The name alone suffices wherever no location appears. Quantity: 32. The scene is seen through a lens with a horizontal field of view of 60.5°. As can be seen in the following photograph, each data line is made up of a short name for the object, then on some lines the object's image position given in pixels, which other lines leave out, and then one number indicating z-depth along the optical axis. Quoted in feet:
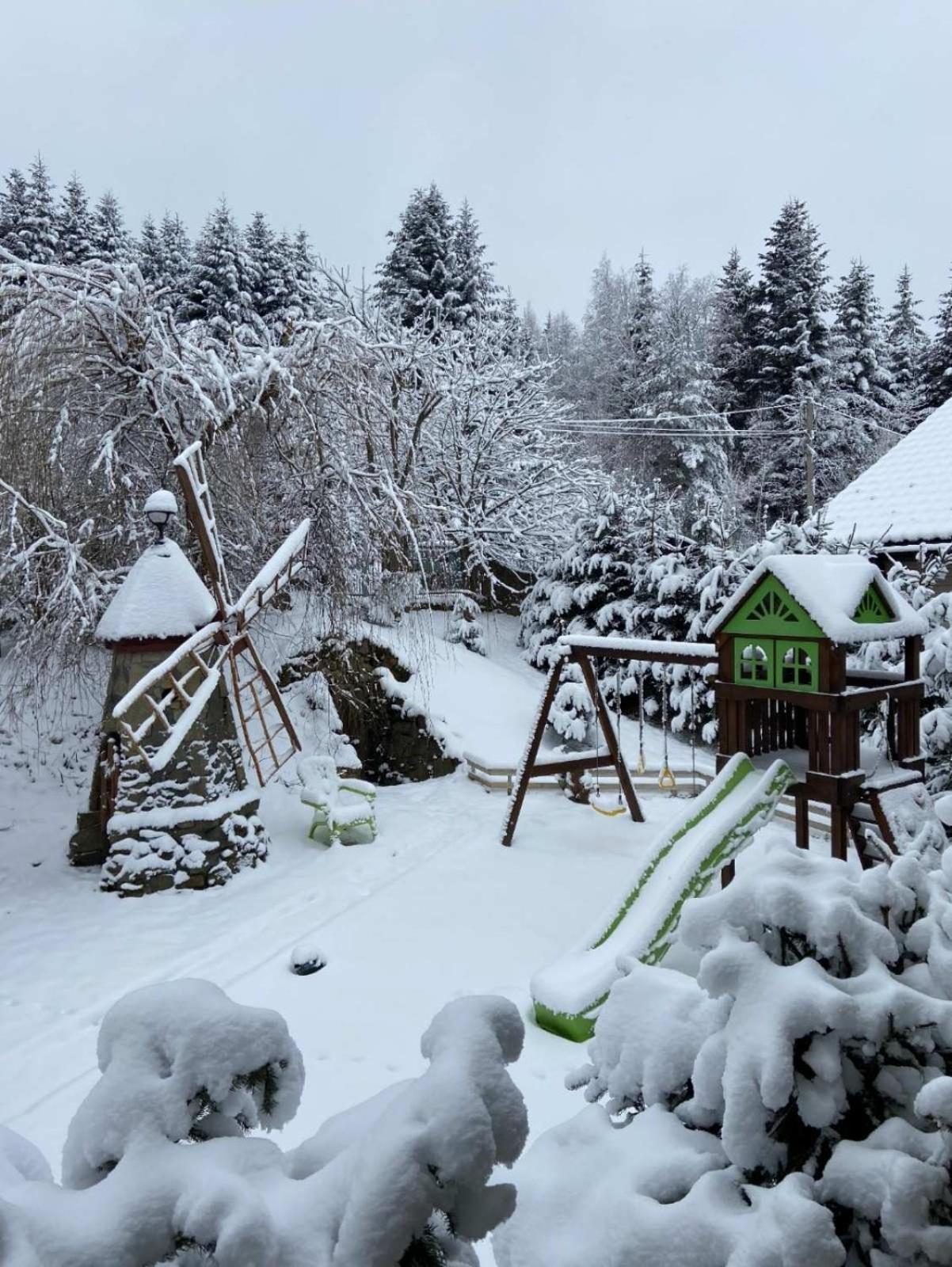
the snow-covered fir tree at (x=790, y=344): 67.15
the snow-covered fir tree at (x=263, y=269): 72.54
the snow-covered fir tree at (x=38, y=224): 68.03
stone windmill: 20.74
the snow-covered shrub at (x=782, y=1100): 3.97
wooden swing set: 20.49
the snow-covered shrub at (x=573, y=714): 33.55
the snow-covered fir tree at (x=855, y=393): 66.59
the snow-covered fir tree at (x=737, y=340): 75.31
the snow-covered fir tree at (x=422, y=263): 63.67
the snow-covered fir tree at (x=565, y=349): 96.22
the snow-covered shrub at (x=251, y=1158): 3.20
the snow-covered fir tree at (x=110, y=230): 74.59
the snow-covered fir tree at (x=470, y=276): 64.08
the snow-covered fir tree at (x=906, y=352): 74.02
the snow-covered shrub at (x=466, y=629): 45.80
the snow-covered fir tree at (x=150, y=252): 77.51
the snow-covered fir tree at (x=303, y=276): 48.37
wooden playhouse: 14.99
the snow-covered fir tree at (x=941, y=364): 70.95
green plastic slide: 13.80
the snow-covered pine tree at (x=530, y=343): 65.77
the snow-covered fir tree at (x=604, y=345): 83.30
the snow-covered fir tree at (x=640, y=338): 73.92
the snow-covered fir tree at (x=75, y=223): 71.31
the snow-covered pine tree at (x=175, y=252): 75.35
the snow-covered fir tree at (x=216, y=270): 68.69
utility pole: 56.65
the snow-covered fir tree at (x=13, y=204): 70.12
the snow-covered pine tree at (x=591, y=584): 42.39
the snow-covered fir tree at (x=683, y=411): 67.46
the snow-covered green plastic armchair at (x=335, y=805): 24.25
